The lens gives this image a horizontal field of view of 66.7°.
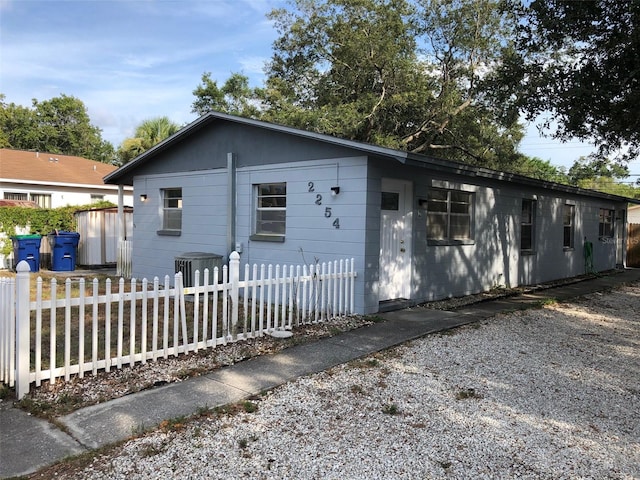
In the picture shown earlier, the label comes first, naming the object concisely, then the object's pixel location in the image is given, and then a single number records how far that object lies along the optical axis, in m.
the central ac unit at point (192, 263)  9.30
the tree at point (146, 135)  23.45
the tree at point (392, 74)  19.05
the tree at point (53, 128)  40.31
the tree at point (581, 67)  8.28
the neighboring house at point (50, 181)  20.56
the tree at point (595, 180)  49.97
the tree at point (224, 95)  24.77
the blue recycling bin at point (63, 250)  14.60
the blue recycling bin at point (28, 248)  13.97
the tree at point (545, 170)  49.48
